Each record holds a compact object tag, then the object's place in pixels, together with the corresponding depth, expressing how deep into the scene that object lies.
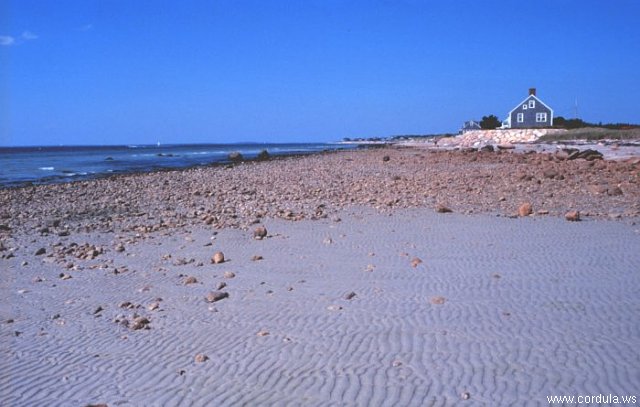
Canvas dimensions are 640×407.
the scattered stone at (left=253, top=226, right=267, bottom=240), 10.38
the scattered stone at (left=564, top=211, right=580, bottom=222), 11.16
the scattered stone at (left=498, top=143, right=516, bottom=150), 40.94
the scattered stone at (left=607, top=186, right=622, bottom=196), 14.41
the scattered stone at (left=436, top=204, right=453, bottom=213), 12.79
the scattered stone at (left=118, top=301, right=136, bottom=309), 6.38
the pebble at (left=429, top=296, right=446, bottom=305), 6.12
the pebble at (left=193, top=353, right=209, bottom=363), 4.80
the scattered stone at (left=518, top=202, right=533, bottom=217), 12.04
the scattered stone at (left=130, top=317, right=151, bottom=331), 5.68
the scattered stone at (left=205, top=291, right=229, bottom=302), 6.51
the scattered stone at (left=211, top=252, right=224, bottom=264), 8.39
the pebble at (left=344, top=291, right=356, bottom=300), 6.39
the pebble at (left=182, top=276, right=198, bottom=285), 7.25
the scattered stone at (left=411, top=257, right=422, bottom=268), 7.88
